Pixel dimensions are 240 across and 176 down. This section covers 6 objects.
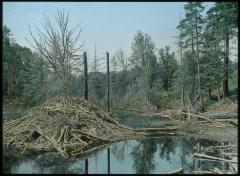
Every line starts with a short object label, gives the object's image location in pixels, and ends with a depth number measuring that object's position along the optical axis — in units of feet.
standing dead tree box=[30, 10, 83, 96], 80.64
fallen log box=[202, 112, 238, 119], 81.56
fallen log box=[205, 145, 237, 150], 46.62
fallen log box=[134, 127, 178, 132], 66.54
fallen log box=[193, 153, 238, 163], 38.19
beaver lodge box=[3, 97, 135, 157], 49.92
